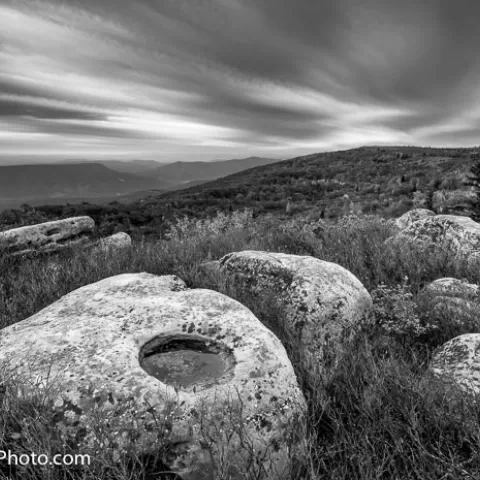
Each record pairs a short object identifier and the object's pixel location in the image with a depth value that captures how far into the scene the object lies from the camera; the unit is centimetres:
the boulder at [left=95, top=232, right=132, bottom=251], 651
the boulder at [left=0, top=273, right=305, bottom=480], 203
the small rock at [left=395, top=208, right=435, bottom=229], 810
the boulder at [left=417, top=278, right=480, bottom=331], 343
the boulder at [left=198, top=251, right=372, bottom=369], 344
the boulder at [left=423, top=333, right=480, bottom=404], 244
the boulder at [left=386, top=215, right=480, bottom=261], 556
